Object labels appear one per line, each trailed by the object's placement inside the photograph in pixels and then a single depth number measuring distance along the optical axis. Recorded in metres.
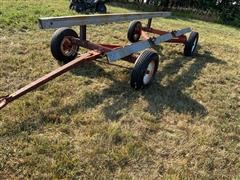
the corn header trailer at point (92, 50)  2.71
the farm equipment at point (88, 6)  7.64
